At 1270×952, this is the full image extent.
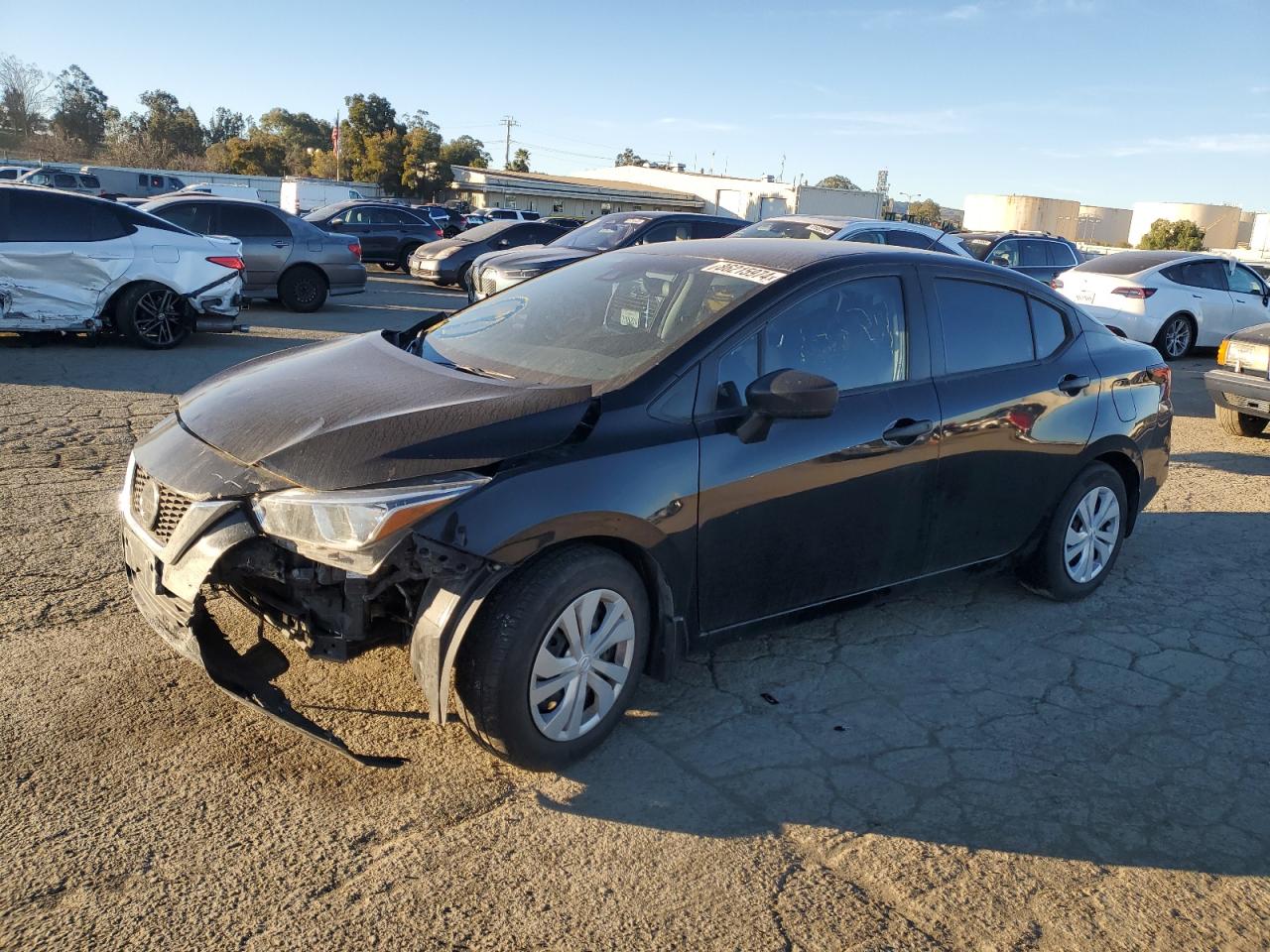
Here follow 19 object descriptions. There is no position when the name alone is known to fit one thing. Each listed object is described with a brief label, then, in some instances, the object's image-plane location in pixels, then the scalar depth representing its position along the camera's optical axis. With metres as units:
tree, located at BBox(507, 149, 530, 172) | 90.19
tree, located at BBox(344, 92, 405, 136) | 62.28
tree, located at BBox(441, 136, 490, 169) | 63.75
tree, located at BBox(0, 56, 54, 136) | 67.12
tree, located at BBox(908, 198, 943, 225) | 106.81
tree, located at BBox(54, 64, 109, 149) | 72.56
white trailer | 34.12
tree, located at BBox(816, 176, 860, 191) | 110.88
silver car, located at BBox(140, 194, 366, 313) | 13.56
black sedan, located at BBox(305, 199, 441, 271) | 21.83
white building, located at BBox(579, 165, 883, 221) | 56.09
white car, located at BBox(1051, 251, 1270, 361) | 14.02
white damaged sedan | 9.39
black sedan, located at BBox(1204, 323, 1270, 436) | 8.88
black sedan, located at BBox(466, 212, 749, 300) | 12.12
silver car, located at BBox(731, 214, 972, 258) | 12.37
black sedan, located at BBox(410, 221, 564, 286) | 18.78
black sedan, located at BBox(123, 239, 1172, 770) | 3.06
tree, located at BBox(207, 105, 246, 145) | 81.94
